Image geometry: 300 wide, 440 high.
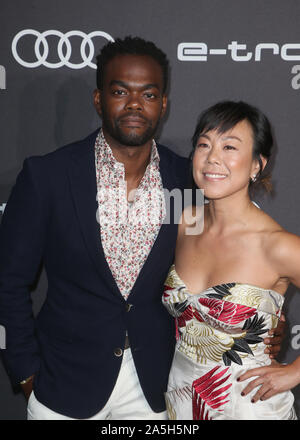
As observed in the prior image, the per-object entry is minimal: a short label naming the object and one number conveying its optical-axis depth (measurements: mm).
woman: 2025
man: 2127
